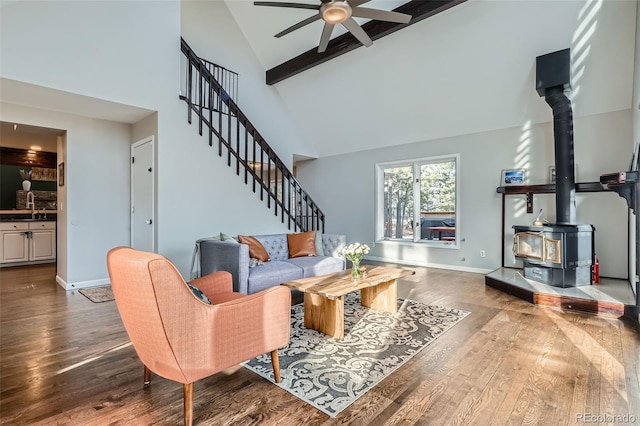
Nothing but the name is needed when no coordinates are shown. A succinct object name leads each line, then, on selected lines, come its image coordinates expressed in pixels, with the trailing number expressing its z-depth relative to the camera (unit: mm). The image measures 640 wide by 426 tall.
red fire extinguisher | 4496
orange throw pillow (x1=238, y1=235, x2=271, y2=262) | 4454
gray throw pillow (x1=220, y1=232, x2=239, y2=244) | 4207
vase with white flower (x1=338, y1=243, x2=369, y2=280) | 3434
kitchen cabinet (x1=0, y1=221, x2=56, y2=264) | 6298
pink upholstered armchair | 1618
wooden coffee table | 2936
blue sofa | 3705
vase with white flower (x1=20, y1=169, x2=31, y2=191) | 7344
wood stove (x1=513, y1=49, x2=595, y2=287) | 4230
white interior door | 4688
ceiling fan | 3248
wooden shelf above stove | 4594
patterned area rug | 2113
